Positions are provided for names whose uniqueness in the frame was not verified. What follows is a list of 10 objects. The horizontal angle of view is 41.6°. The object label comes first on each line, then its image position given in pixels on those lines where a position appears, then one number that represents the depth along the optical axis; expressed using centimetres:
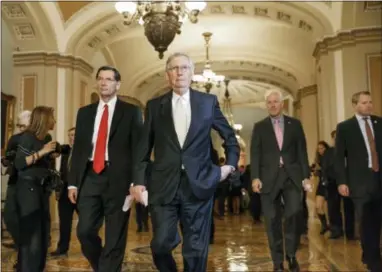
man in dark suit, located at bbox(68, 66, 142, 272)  304
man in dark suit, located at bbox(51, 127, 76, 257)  541
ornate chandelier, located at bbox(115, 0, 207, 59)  709
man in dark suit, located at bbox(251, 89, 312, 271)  407
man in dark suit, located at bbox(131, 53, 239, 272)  261
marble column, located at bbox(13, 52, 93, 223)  1005
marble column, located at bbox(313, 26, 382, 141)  857
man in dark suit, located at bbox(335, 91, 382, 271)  381
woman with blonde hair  339
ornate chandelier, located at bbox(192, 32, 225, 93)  1266
